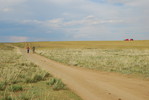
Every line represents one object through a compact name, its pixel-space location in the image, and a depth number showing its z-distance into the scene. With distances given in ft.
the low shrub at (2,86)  29.03
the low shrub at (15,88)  28.07
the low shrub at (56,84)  29.45
